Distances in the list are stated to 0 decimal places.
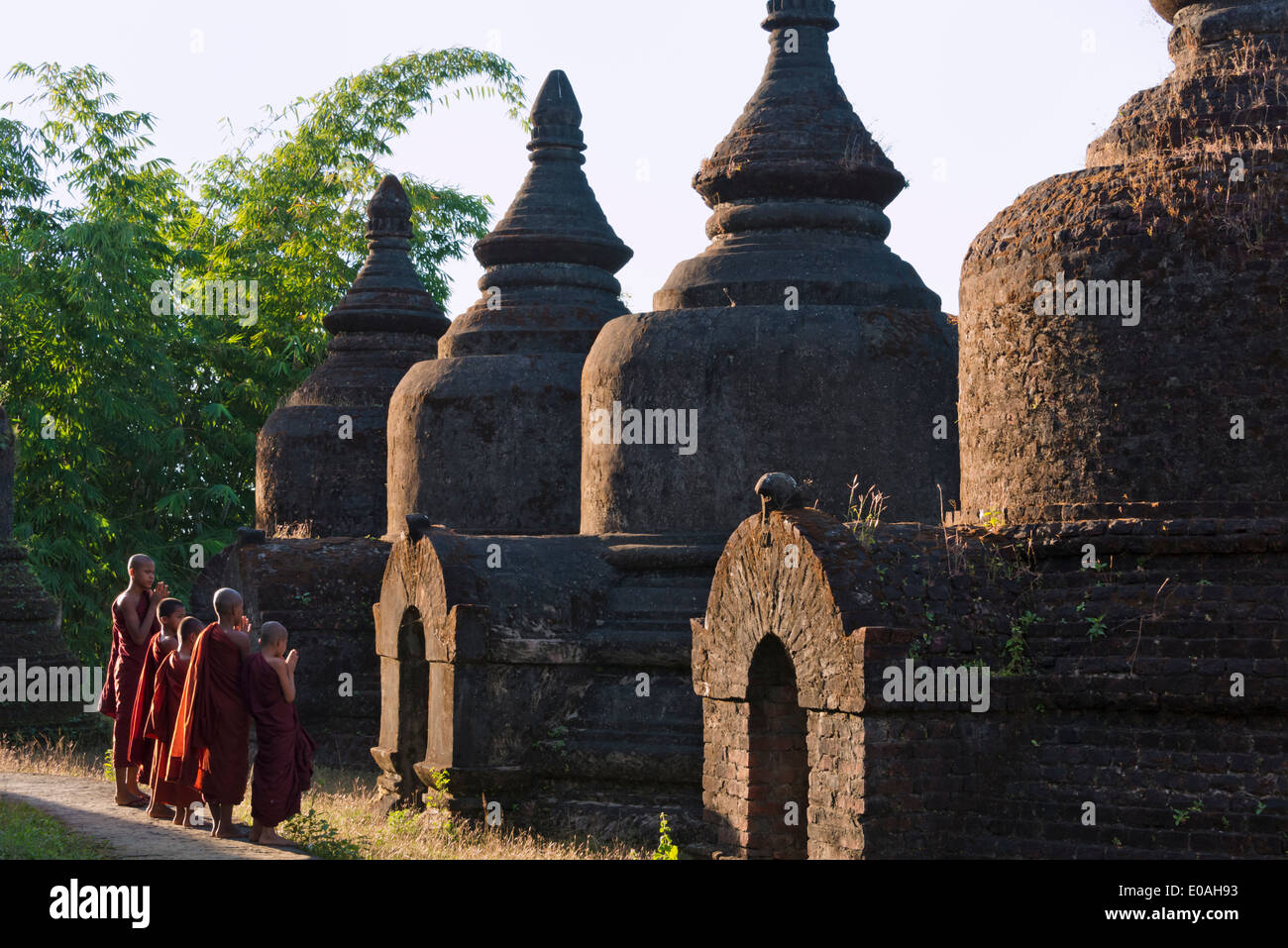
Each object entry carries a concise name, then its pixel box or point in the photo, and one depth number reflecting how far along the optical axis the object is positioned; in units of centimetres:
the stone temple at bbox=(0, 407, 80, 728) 1556
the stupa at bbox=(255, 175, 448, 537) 1692
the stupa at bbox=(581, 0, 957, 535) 1159
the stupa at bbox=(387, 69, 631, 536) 1430
